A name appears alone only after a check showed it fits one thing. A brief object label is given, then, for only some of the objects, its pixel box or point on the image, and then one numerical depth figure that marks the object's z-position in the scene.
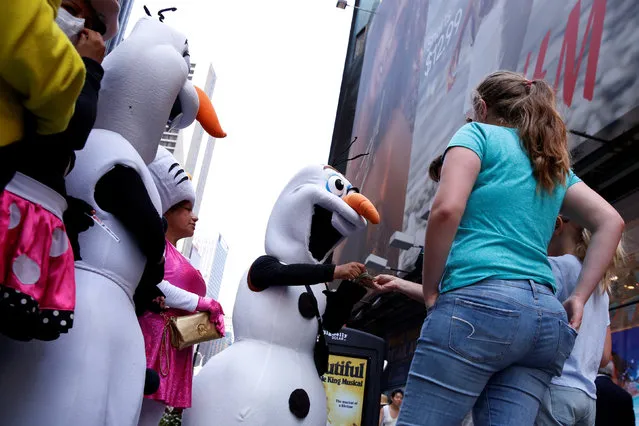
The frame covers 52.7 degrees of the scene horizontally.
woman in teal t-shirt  1.49
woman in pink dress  2.56
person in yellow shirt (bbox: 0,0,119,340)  1.18
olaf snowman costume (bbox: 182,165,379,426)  2.47
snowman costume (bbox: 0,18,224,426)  1.38
